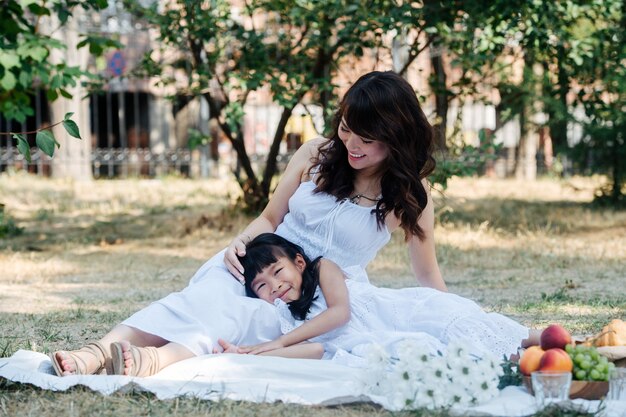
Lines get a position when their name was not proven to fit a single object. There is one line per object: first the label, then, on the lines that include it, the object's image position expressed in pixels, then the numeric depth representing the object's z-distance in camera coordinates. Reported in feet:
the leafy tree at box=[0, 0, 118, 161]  22.35
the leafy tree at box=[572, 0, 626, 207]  26.43
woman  11.73
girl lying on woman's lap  12.20
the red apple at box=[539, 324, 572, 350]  10.85
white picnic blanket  10.19
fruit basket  10.30
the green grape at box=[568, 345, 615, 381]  10.35
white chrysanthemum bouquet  9.95
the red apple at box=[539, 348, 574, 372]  10.26
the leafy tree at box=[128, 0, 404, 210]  25.91
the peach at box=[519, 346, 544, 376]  10.57
